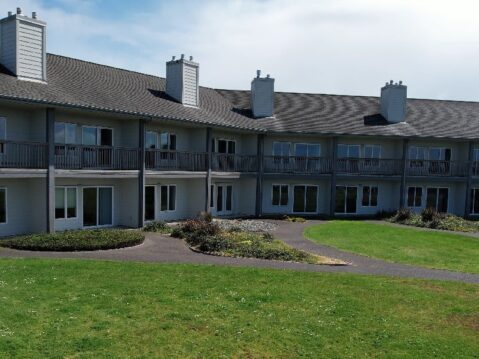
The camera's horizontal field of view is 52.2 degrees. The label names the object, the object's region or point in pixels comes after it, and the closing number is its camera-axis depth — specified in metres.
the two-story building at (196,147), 21.22
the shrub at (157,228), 23.91
